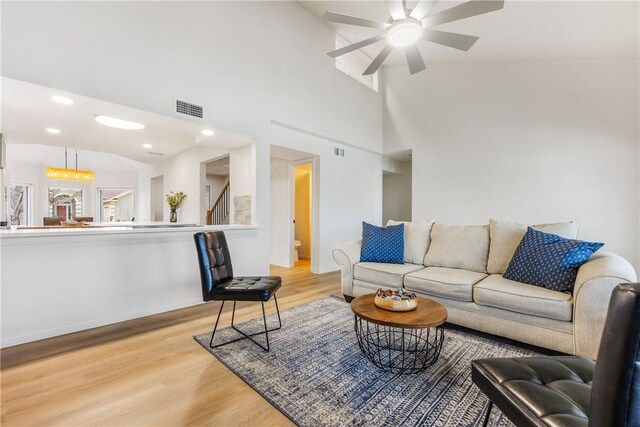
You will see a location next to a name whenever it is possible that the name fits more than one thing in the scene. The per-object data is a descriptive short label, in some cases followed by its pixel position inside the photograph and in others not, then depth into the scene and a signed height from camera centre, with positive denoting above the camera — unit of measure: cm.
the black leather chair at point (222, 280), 216 -60
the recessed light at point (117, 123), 330 +112
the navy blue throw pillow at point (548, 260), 215 -40
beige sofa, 189 -62
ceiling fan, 223 +168
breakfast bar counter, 222 -61
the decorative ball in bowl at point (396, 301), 189 -62
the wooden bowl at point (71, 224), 434 -19
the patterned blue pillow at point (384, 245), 322 -39
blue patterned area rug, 147 -107
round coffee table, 173 -104
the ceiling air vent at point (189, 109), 295 +113
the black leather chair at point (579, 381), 69 -65
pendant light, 624 +90
